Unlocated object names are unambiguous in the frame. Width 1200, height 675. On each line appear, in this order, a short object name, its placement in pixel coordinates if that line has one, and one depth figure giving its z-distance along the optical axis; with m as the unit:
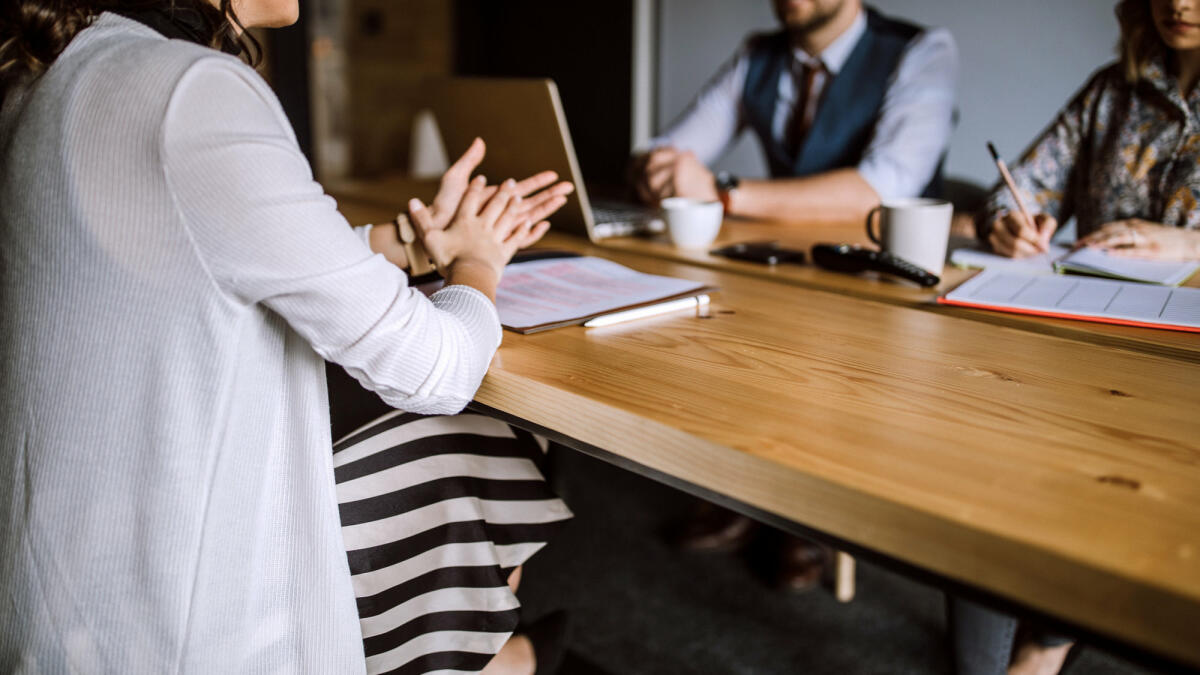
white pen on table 0.90
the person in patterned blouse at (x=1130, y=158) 1.23
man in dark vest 1.60
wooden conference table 0.46
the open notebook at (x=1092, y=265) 1.07
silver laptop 1.29
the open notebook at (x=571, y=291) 0.91
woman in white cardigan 0.61
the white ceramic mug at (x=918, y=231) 1.12
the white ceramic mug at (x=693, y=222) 1.30
